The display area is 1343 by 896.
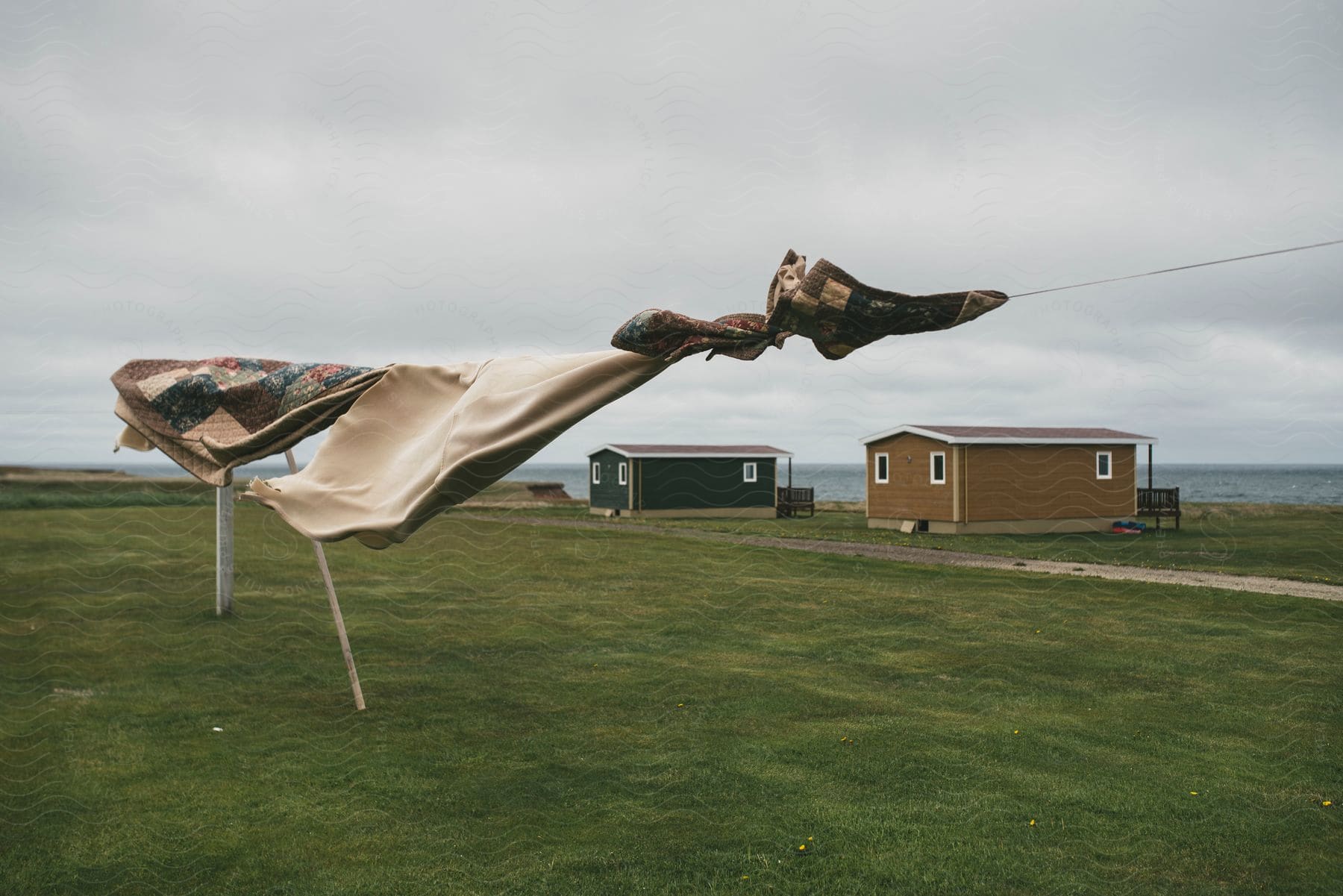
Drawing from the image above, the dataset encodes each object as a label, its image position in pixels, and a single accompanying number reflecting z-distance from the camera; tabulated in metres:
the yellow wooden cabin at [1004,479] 20.50
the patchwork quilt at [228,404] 3.65
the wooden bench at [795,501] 28.52
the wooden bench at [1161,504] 21.00
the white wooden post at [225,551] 8.59
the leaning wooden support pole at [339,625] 5.18
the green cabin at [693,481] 28.06
